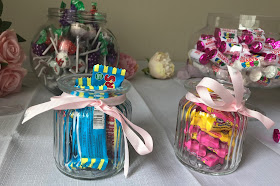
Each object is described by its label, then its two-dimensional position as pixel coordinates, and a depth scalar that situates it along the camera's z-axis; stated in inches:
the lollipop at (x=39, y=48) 35.8
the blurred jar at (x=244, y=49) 33.0
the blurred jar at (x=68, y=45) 34.8
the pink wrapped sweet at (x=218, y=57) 34.0
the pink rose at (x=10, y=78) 35.5
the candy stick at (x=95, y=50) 35.5
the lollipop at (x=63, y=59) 34.2
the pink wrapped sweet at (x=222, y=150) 22.4
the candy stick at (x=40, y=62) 36.0
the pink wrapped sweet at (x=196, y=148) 22.7
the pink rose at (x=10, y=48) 34.2
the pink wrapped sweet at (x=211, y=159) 22.4
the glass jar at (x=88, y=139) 20.1
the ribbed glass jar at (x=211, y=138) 22.0
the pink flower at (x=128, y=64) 46.9
